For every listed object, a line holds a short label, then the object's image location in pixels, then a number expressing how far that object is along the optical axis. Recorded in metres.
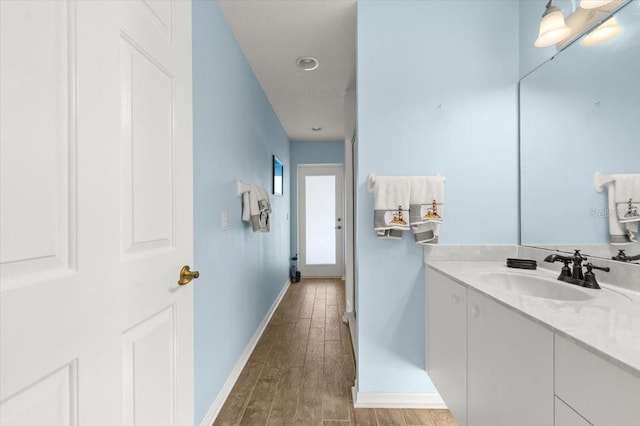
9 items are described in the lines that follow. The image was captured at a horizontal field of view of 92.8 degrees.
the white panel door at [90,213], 0.49
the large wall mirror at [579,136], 1.19
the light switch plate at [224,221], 1.89
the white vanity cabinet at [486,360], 0.85
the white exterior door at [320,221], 5.38
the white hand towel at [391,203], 1.72
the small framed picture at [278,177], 3.71
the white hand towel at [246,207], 2.26
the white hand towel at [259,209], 2.32
